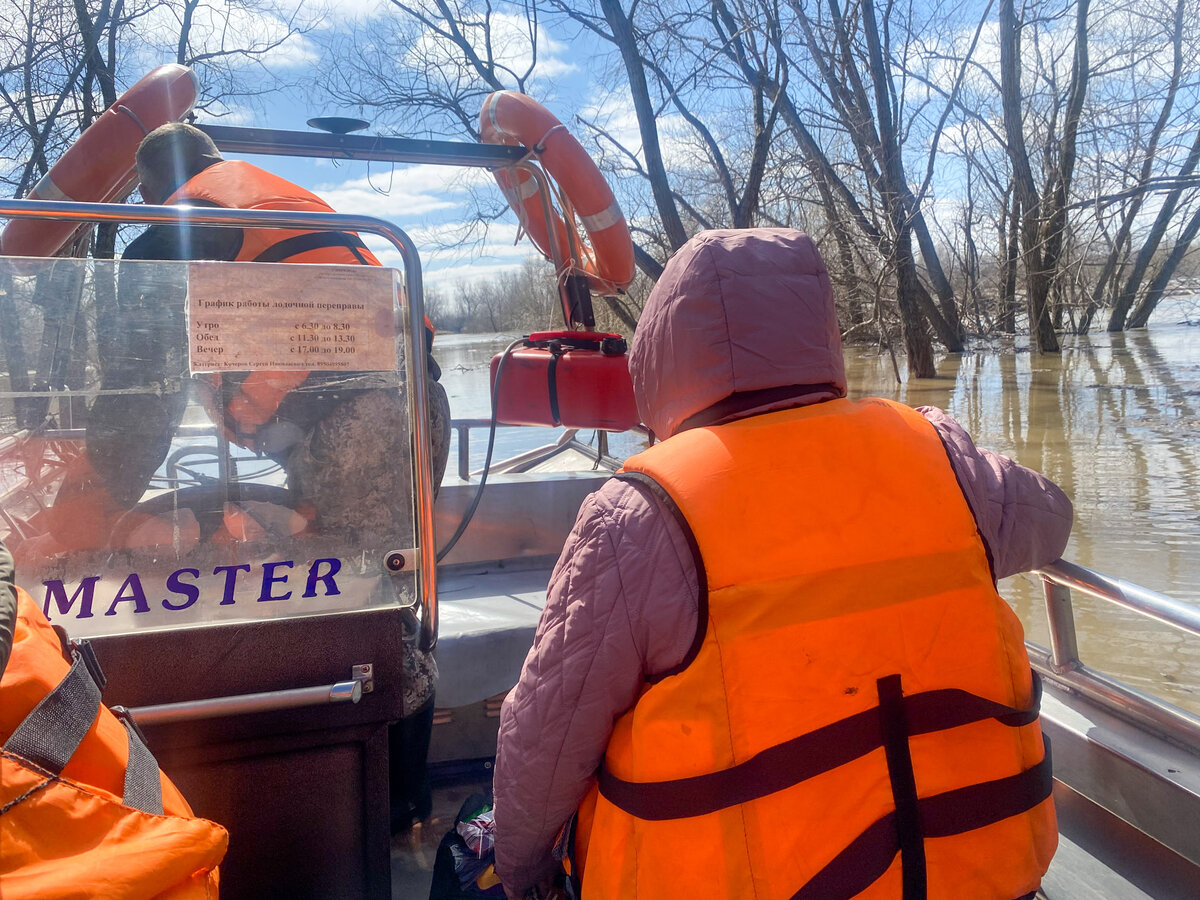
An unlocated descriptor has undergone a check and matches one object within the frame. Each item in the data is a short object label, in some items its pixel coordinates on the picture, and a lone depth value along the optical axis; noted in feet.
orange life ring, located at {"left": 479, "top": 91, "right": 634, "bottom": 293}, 11.88
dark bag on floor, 5.21
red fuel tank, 9.57
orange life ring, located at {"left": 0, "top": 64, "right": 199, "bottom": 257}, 9.75
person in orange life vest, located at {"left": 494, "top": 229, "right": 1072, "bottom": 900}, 3.52
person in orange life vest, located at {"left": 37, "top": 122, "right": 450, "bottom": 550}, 4.45
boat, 4.35
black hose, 8.46
